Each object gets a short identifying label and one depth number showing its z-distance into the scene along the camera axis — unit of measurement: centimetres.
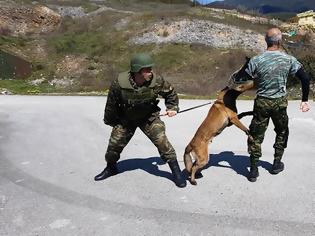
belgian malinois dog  366
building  3007
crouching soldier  345
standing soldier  346
